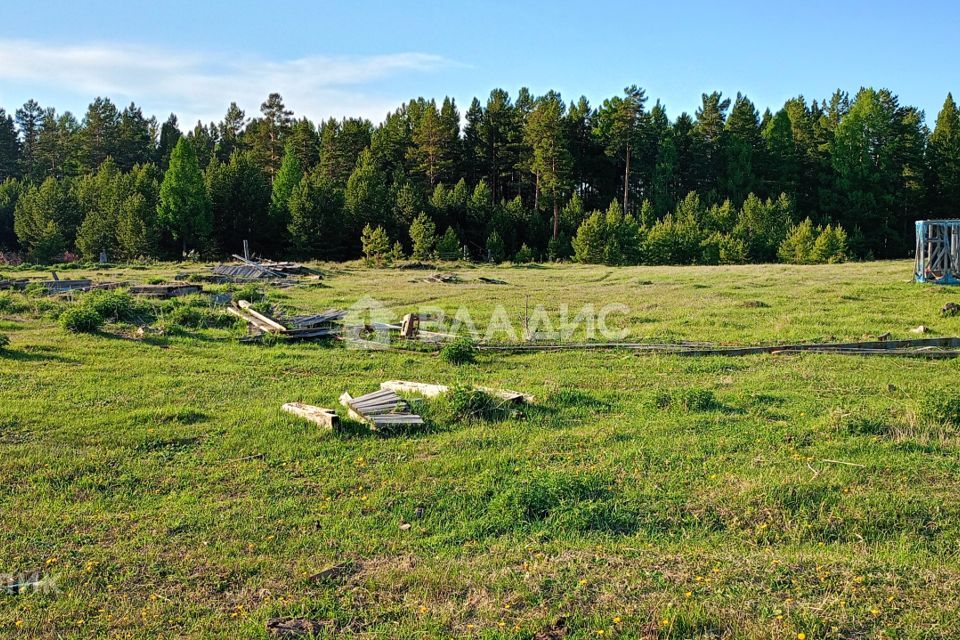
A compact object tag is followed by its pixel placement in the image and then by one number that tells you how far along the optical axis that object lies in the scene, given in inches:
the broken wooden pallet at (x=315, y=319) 658.2
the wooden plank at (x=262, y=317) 614.2
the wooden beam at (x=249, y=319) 631.2
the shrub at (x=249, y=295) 860.0
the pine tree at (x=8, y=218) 2187.5
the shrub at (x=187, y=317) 672.2
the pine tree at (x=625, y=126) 2433.6
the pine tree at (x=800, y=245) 1771.7
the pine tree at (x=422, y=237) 1871.3
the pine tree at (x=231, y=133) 3063.5
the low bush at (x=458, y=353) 527.8
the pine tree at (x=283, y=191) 2046.0
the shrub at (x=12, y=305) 740.1
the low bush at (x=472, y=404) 370.0
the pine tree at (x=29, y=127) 3055.4
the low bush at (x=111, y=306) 659.4
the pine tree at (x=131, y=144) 2571.4
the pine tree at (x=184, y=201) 1929.1
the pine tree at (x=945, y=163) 2304.4
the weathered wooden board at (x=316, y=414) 345.4
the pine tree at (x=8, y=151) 2903.5
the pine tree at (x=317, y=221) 1946.4
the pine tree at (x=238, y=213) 2044.8
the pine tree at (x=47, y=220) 1907.0
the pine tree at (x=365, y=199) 2032.5
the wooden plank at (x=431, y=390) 390.6
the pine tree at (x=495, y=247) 1991.9
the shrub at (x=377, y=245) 1844.2
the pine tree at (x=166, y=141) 2767.2
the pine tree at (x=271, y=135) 2600.9
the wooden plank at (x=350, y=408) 352.7
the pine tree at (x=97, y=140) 2529.5
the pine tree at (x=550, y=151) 2253.9
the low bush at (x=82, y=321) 617.6
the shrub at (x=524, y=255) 1956.2
